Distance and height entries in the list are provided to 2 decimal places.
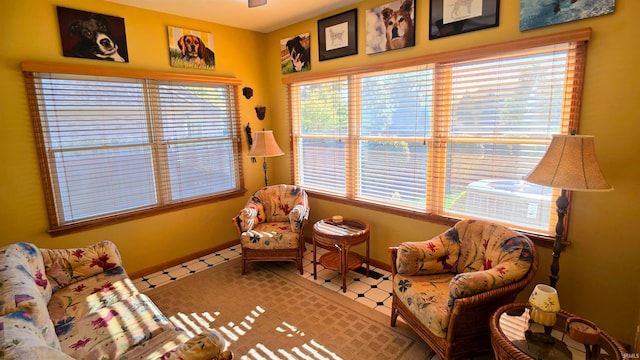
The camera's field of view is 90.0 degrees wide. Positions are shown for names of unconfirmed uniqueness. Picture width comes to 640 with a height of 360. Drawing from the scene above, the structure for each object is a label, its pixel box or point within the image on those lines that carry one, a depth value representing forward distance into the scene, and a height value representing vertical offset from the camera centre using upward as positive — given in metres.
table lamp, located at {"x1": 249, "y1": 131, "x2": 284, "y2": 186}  3.67 -0.15
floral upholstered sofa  1.31 -1.03
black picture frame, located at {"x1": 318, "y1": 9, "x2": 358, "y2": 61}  3.28 +1.01
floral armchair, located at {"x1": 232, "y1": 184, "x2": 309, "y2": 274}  3.26 -1.04
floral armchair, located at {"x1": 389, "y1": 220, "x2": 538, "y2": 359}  1.86 -0.98
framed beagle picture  3.44 +0.96
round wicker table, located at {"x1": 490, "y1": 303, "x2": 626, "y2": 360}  1.45 -1.03
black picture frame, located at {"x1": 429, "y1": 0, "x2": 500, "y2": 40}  2.42 +0.87
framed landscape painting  2.00 +0.74
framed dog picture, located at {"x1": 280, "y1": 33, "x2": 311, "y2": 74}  3.78 +0.95
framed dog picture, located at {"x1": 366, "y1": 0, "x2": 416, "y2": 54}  2.87 +0.95
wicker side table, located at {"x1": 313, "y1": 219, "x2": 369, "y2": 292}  2.94 -1.01
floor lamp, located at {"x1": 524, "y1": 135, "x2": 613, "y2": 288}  1.74 -0.24
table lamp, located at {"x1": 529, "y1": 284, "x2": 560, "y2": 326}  1.58 -0.89
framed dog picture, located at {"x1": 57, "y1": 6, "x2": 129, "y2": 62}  2.78 +0.93
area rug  2.24 -1.49
